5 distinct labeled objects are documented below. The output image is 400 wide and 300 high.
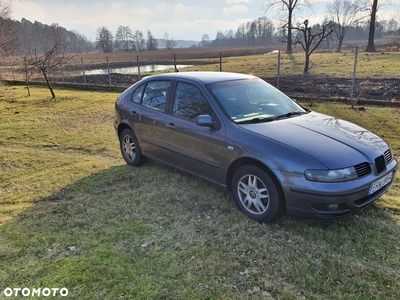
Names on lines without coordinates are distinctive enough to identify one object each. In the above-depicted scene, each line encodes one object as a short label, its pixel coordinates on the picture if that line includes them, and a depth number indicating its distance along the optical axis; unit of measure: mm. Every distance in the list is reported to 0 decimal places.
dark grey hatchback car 3121
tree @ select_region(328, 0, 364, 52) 39697
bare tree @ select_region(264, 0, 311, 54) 40516
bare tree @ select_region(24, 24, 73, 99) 14416
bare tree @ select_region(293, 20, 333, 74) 16886
